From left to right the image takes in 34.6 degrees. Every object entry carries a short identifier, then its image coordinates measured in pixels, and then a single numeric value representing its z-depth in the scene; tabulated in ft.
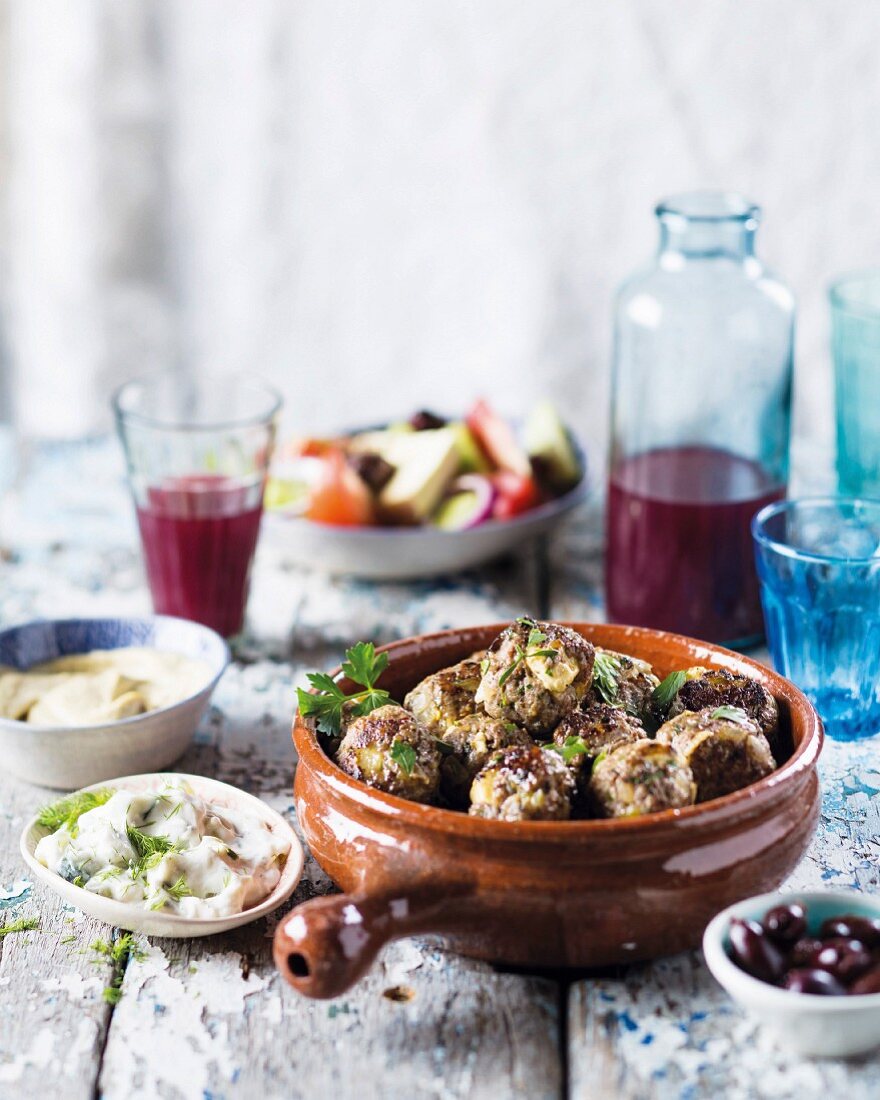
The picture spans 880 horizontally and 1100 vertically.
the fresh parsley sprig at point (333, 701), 4.19
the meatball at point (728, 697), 4.15
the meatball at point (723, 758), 3.82
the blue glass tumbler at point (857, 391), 5.92
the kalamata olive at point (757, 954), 3.43
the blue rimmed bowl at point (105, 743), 4.71
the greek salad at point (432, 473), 6.70
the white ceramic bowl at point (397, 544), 6.50
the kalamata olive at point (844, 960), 3.38
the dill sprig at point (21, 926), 4.10
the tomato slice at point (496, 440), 7.03
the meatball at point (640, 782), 3.63
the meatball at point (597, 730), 3.88
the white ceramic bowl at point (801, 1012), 3.29
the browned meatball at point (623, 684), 4.23
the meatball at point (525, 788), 3.63
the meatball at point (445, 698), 4.21
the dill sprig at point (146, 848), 4.04
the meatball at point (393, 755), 3.82
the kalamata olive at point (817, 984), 3.35
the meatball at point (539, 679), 4.04
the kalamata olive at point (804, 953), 3.47
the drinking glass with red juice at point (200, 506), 5.93
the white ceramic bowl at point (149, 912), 3.85
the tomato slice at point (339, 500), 6.63
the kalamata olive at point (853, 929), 3.52
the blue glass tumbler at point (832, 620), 5.07
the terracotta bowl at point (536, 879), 3.49
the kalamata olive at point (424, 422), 7.36
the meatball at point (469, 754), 3.95
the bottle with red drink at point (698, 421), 5.85
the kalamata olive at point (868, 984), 3.33
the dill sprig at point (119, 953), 3.89
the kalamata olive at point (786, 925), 3.53
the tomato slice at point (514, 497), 6.74
